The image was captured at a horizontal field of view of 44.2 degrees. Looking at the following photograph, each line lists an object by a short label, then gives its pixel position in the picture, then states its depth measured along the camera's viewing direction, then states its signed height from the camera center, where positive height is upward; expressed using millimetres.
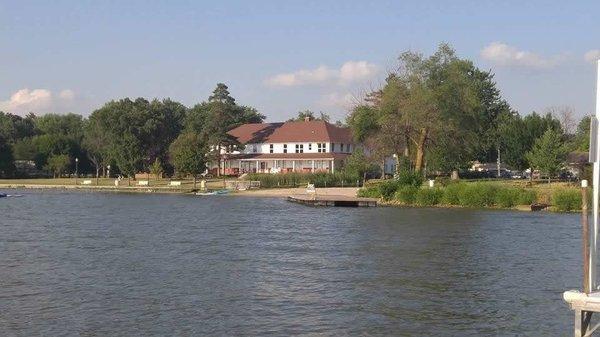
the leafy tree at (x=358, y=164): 91562 +2107
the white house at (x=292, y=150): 105125 +4666
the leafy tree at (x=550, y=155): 75644 +2594
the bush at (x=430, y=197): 66312 -1474
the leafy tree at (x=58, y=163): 123062 +3228
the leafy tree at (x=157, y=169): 111125 +1944
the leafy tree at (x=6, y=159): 119888 +3830
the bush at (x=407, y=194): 67875 -1276
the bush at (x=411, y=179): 70125 +172
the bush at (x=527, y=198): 62594 -1505
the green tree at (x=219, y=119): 107938 +10581
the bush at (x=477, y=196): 64188 -1353
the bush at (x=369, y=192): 71938 -1108
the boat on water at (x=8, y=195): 79825 -1423
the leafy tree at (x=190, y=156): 95612 +3341
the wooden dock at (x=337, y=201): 66875 -1828
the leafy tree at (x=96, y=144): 126125 +6772
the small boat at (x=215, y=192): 86325 -1230
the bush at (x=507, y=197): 63219 -1432
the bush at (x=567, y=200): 58847 -1604
